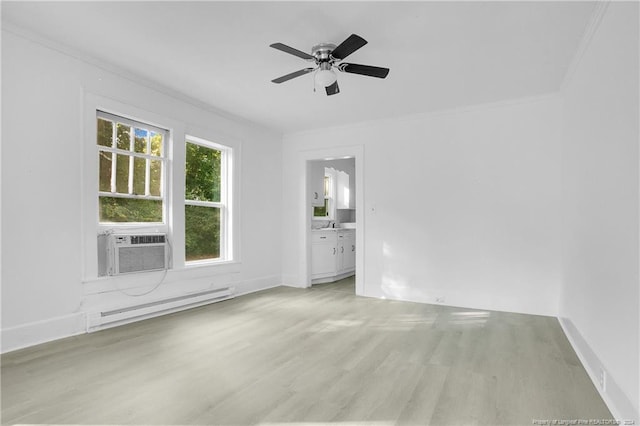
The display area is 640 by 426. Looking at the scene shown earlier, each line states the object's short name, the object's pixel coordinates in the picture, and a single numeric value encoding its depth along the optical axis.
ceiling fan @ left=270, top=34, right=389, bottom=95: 2.77
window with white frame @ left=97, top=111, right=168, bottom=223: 3.64
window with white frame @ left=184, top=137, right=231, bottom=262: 4.67
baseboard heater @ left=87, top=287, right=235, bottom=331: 3.42
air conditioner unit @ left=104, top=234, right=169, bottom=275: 3.54
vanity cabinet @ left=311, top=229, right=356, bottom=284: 6.17
